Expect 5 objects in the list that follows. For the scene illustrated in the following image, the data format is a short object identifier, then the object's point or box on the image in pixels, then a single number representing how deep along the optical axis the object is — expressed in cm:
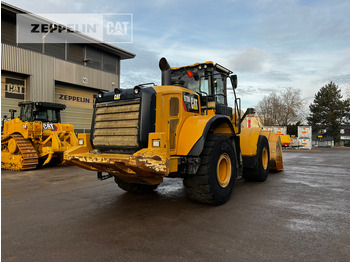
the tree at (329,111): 4438
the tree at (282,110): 4297
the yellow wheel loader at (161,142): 411
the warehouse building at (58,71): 1554
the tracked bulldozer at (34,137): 988
